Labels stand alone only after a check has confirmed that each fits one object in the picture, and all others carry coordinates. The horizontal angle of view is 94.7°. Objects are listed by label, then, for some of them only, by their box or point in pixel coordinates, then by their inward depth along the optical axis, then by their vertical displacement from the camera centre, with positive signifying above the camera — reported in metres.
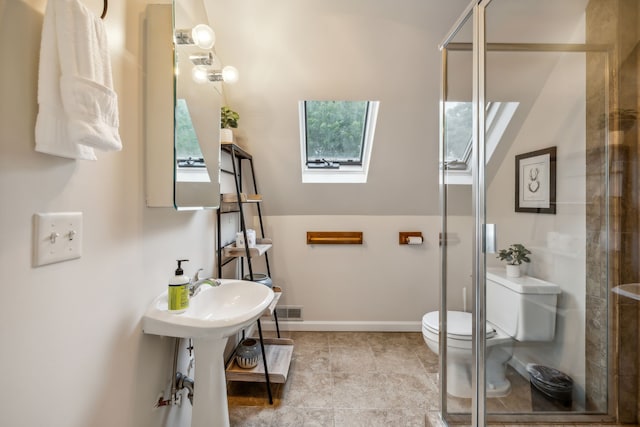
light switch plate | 0.69 -0.06
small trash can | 1.51 -0.90
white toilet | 1.48 -0.59
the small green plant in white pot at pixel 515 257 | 1.54 -0.22
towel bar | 2.79 -0.21
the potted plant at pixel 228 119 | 1.95 +0.63
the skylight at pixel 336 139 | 2.44 +0.67
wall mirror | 1.12 +0.43
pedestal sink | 1.07 -0.44
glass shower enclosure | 1.33 +0.06
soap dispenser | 1.13 -0.31
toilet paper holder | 2.77 -0.21
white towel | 0.65 +0.29
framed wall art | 1.56 +0.19
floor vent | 2.83 -0.94
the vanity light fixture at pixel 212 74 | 1.36 +0.71
